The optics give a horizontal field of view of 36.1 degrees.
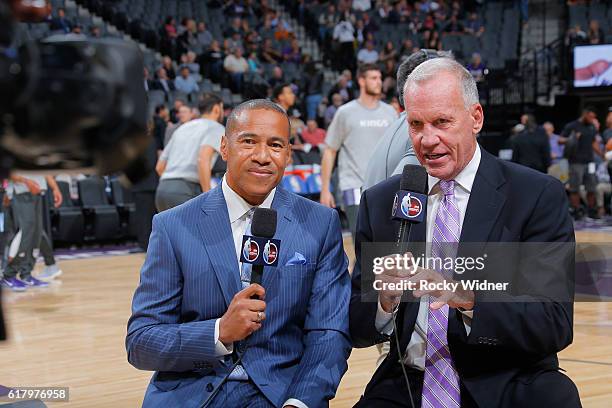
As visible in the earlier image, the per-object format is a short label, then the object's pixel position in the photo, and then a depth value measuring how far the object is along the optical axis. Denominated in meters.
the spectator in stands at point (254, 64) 18.05
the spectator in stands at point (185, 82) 16.41
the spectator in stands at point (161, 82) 15.77
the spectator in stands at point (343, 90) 17.72
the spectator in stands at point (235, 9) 19.80
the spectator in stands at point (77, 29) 15.08
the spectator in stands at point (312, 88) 17.52
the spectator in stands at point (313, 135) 15.47
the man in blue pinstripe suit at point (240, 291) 2.74
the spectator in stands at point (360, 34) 20.94
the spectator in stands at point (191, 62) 17.20
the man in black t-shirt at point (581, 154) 15.27
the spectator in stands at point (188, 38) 17.84
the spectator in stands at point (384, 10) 22.25
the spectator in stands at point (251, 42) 18.95
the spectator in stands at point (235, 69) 17.78
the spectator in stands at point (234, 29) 18.99
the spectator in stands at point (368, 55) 19.94
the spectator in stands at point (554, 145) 17.25
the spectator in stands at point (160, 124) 13.24
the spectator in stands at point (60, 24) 15.19
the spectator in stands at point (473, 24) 22.33
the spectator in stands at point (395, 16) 22.11
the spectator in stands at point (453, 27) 22.22
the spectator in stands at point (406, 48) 20.52
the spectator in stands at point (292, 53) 19.53
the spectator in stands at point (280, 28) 20.11
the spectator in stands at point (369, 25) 21.17
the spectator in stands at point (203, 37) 18.50
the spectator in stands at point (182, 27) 18.02
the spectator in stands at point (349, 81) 18.30
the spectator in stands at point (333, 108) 16.67
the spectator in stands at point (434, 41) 21.06
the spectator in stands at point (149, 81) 15.72
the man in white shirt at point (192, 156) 7.35
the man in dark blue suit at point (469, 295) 2.54
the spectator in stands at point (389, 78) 17.81
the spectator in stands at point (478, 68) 19.80
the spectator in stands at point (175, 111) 13.65
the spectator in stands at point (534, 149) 14.67
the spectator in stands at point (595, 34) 20.47
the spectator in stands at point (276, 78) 17.86
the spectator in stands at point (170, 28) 17.94
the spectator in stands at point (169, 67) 16.47
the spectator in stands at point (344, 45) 20.23
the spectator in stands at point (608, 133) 11.57
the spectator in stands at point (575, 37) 20.40
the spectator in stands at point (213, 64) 17.75
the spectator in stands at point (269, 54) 19.08
